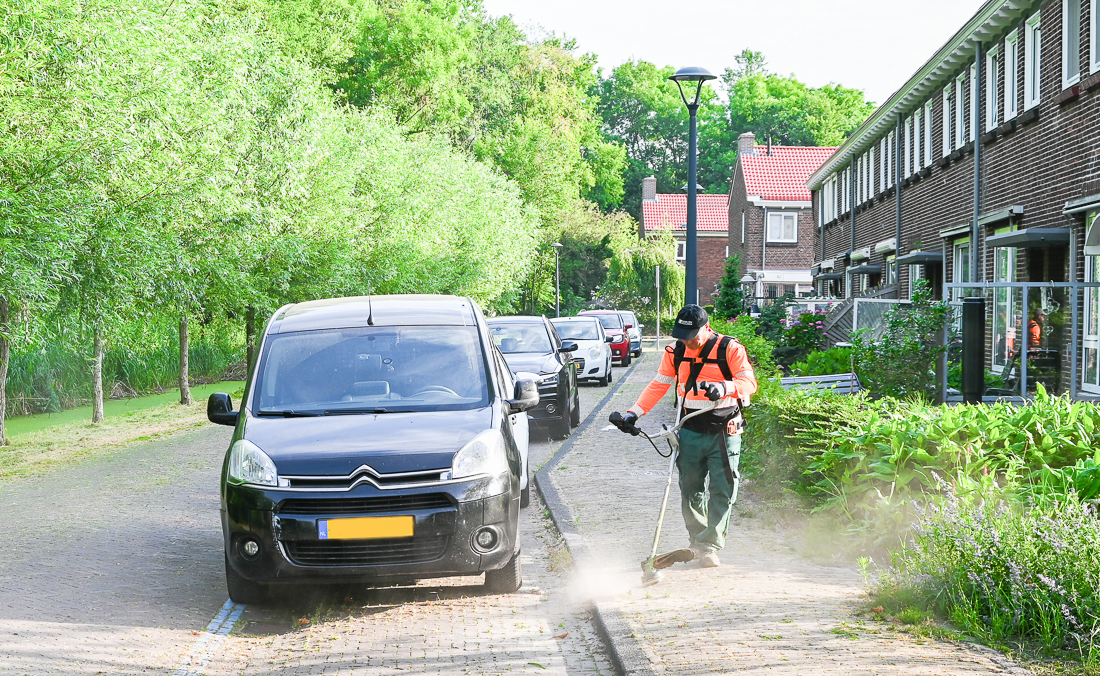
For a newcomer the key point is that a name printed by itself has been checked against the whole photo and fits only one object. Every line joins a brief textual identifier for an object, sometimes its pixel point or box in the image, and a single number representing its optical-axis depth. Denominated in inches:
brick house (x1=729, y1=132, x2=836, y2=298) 2207.2
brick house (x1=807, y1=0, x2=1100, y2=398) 496.1
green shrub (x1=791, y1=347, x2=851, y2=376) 572.1
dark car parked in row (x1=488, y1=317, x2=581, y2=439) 565.6
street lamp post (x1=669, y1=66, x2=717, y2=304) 720.3
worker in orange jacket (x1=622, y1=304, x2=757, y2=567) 266.7
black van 238.5
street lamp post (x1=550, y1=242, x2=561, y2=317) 2245.2
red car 1306.6
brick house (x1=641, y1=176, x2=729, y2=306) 2923.2
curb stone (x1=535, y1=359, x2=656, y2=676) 195.2
